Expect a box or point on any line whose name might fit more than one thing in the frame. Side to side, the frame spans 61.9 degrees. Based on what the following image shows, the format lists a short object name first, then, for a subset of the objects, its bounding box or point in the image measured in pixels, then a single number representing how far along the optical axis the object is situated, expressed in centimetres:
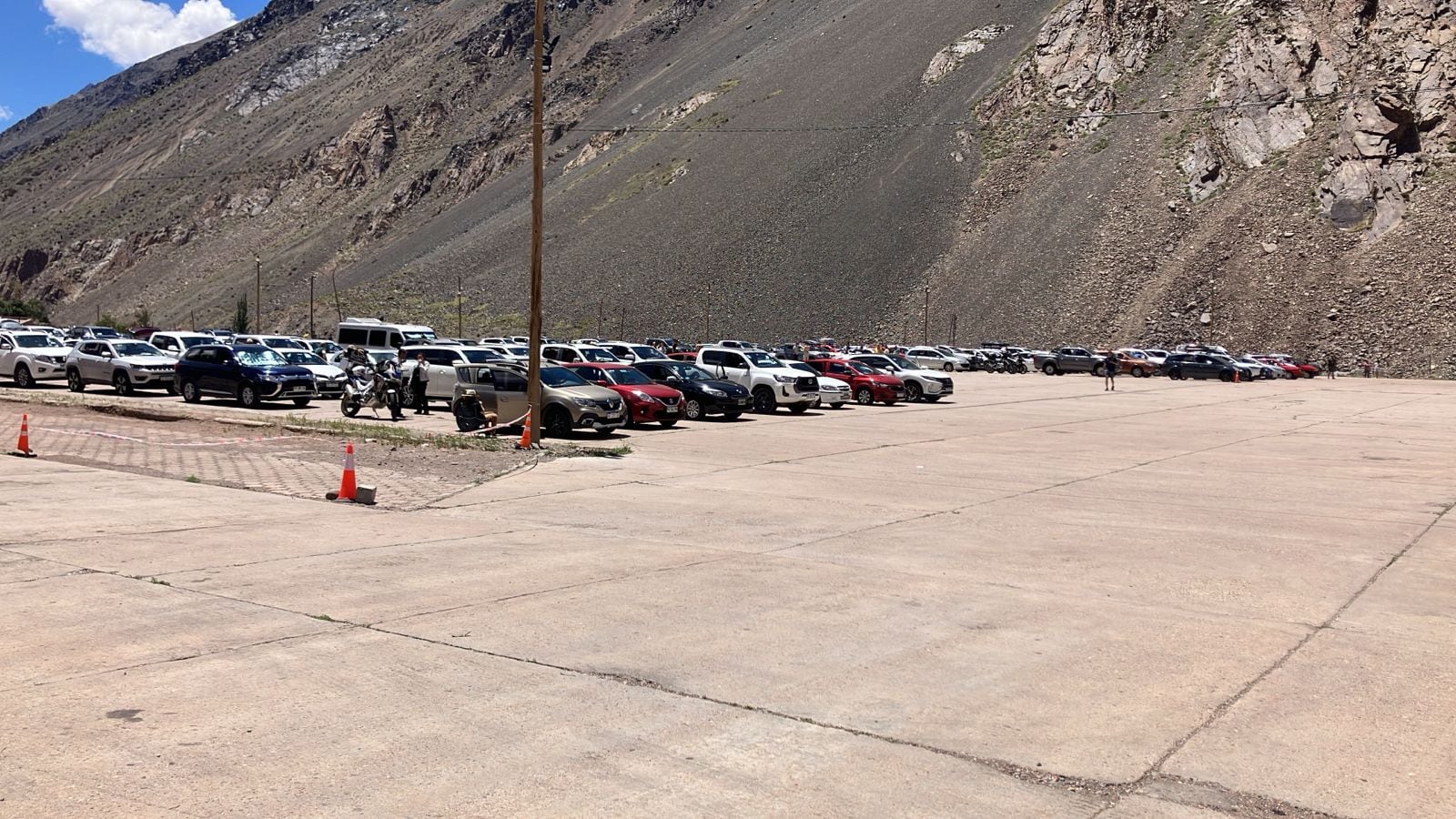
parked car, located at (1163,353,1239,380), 5962
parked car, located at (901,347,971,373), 6090
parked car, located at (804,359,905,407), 3744
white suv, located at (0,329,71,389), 3606
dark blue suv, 2952
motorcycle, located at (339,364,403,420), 2728
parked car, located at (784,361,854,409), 3444
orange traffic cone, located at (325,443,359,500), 1400
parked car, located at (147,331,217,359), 3719
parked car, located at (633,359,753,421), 2856
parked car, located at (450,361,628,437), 2318
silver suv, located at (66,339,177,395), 3266
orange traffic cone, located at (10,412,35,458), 1786
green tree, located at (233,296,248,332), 10487
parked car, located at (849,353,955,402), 3856
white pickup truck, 3195
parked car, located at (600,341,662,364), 3612
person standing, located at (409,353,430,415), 2923
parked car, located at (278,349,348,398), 3067
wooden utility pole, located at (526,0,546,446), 2108
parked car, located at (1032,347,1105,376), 6500
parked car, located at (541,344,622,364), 3334
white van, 3922
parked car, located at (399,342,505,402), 3047
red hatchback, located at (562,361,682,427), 2561
